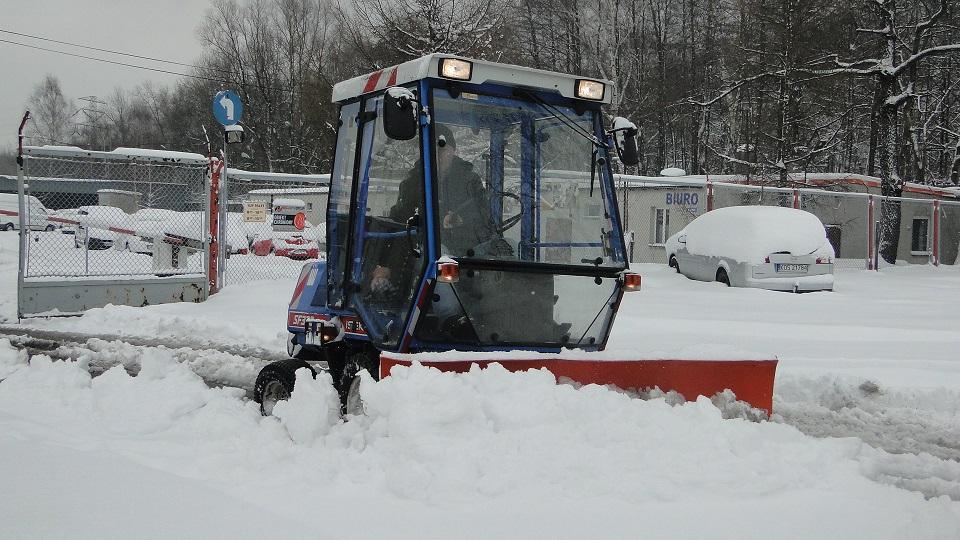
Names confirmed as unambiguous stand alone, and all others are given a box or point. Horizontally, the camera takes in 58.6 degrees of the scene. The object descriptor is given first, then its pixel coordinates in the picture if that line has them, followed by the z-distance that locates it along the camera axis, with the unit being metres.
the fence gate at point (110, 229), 10.65
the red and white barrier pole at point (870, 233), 19.27
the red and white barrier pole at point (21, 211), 10.29
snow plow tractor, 5.07
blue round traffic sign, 11.85
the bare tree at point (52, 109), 75.00
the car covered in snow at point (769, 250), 13.63
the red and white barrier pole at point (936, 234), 21.97
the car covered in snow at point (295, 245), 16.64
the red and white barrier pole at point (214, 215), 12.00
